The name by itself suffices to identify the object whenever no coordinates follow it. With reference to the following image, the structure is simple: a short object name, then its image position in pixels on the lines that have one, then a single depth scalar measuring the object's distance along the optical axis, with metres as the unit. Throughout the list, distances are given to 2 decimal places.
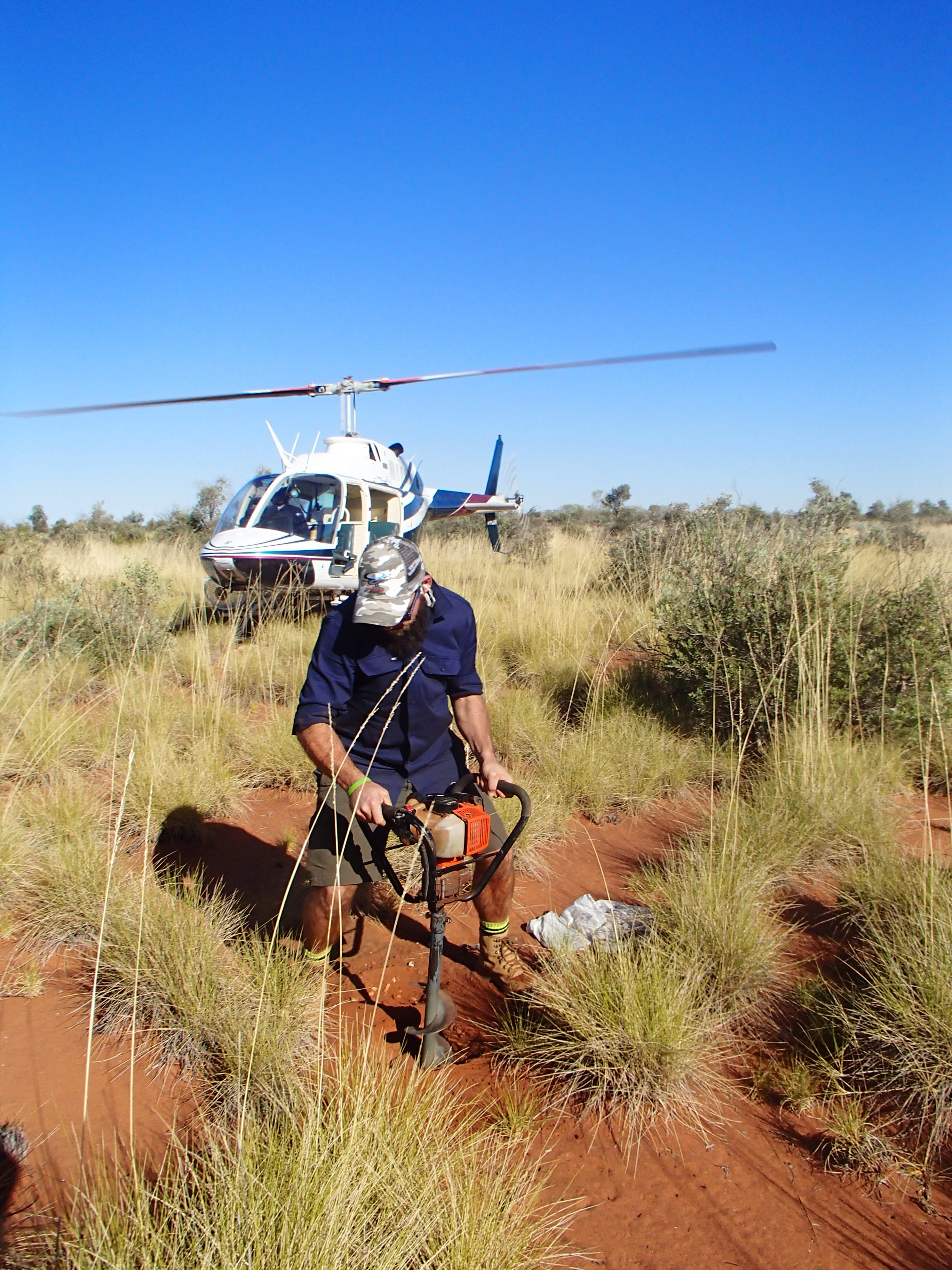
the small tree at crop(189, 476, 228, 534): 21.59
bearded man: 2.72
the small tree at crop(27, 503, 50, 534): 27.58
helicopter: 8.77
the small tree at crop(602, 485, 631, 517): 33.47
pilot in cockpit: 9.15
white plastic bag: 3.25
